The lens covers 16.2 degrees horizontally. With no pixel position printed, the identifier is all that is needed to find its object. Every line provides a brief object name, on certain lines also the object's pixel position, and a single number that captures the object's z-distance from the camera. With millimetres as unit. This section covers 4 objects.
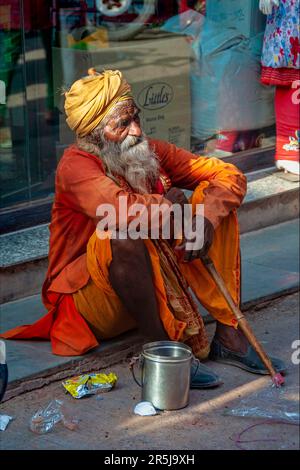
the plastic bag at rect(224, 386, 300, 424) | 4266
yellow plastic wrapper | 4473
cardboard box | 6477
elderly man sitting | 4508
